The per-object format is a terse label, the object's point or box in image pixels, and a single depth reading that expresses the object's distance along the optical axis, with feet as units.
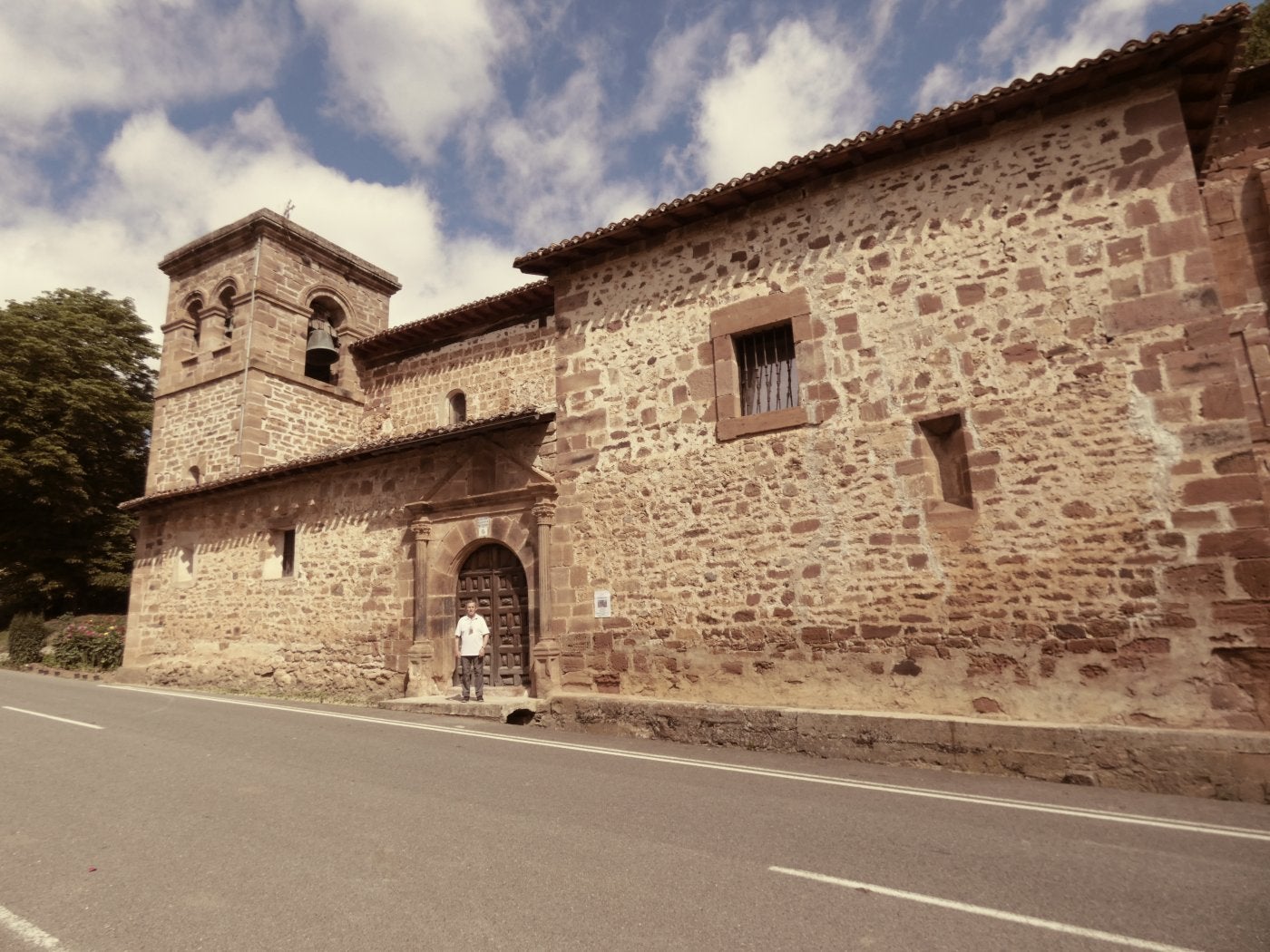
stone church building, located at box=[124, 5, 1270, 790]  20.22
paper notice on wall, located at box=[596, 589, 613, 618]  29.25
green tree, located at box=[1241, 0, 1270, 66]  33.91
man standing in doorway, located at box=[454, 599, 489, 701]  32.37
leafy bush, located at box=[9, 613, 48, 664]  58.44
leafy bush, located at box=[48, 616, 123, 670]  54.54
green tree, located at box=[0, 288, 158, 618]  65.00
